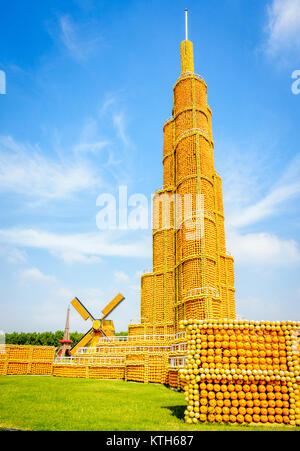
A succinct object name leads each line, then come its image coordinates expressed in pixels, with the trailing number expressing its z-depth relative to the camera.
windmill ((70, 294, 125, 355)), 35.41
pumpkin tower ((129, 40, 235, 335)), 25.55
